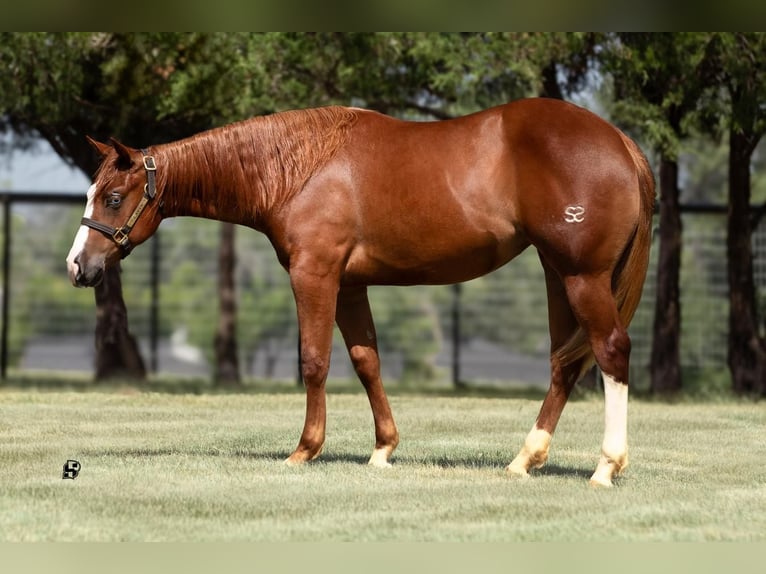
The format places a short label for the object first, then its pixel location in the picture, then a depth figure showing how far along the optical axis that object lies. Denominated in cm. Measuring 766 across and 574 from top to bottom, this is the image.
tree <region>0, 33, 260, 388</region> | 1289
